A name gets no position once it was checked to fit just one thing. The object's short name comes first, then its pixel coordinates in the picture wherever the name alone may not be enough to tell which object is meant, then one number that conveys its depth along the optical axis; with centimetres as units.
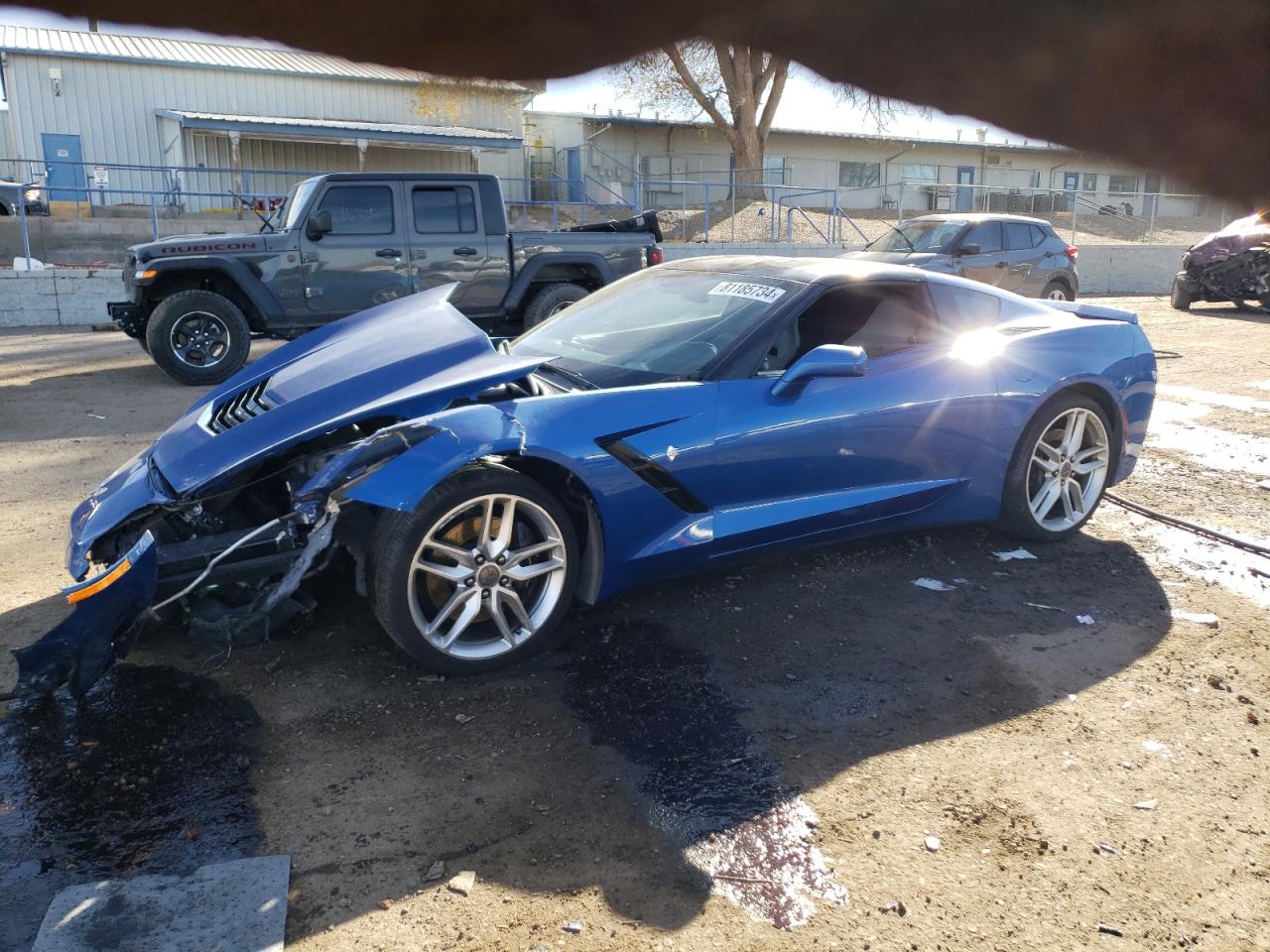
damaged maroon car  1433
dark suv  1219
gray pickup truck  875
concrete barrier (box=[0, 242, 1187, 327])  1354
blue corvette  325
